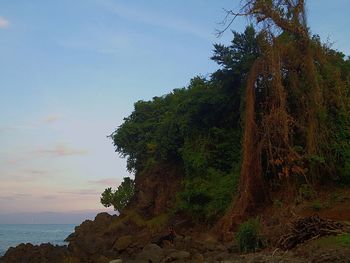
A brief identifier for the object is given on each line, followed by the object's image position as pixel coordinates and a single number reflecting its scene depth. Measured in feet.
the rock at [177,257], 53.41
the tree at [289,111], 68.54
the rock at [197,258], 50.94
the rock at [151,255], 55.83
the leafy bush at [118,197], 121.29
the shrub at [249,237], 51.47
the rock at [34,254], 78.28
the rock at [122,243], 78.12
